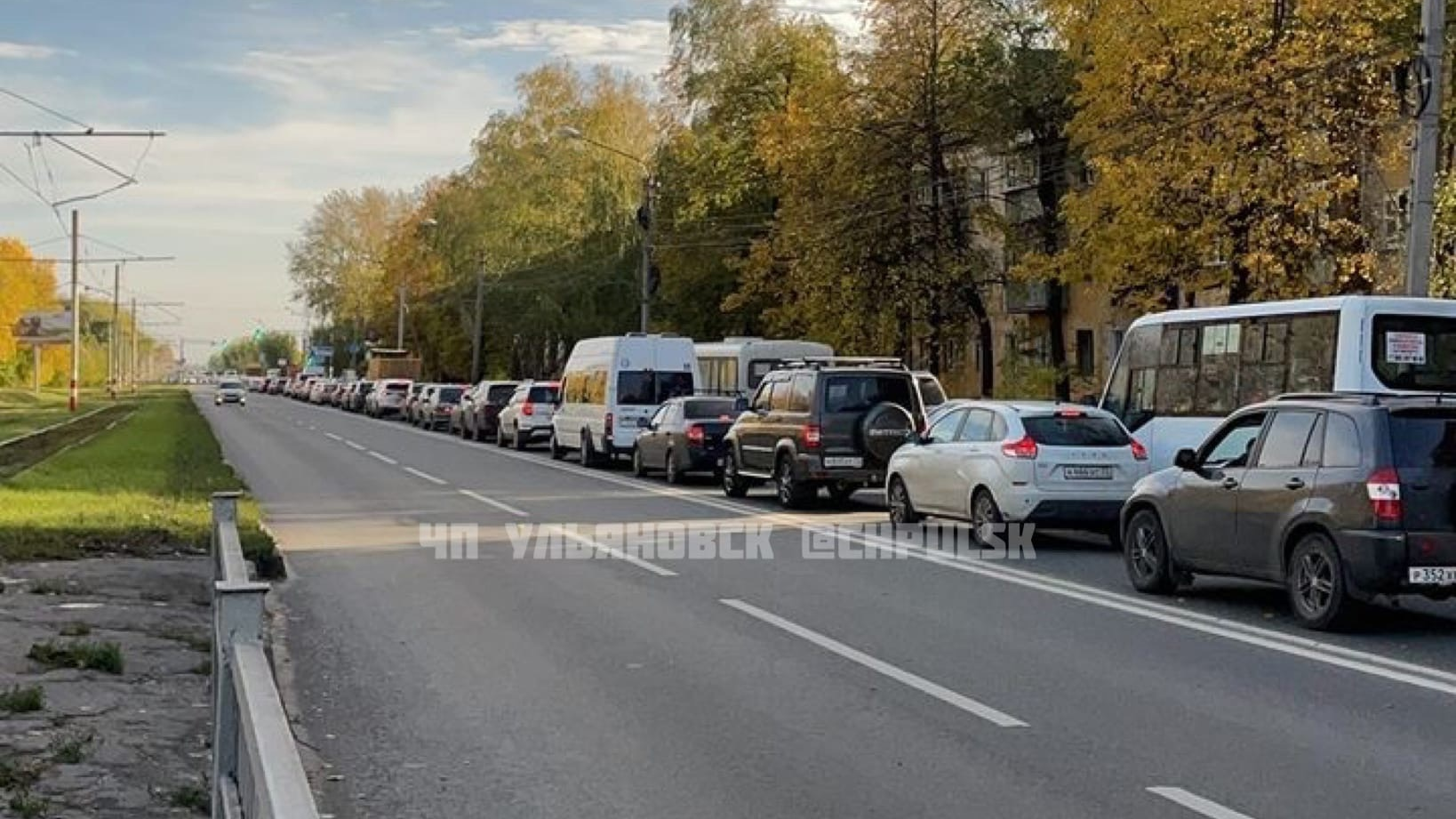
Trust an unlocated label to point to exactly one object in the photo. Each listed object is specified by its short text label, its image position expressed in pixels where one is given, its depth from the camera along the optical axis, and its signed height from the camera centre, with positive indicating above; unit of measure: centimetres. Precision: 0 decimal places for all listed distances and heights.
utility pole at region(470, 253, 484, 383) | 7362 +277
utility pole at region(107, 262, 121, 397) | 9469 +139
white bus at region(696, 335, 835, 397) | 3634 +58
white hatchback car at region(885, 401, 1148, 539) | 1611 -76
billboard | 9369 +183
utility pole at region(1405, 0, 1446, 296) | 1756 +292
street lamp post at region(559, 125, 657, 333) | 4153 +358
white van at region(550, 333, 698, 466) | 3019 -9
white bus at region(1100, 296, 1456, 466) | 1586 +49
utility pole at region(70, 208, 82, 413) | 5972 +286
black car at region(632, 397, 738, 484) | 2595 -94
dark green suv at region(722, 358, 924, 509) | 2086 -54
